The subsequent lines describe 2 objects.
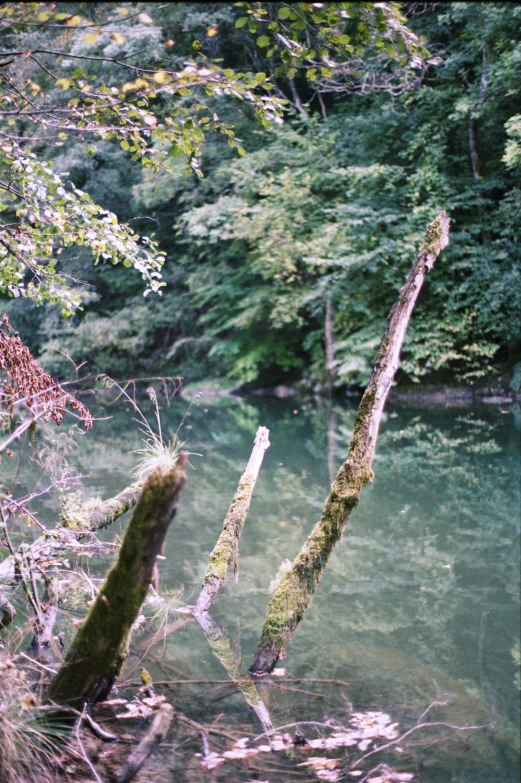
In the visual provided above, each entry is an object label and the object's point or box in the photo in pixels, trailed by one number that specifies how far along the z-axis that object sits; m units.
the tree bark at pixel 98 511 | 4.85
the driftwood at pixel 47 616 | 3.41
